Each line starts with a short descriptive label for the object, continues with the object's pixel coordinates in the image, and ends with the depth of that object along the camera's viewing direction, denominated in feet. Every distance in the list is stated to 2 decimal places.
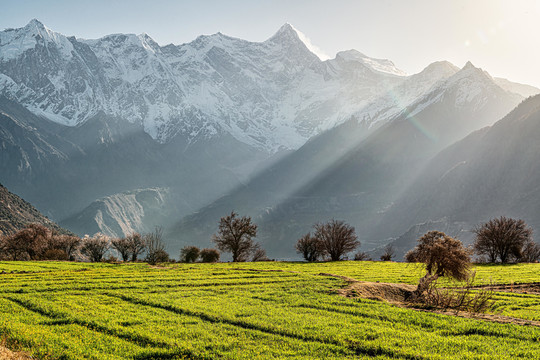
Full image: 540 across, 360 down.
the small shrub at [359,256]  387.75
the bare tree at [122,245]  418.47
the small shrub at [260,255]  447.01
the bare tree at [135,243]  426.92
